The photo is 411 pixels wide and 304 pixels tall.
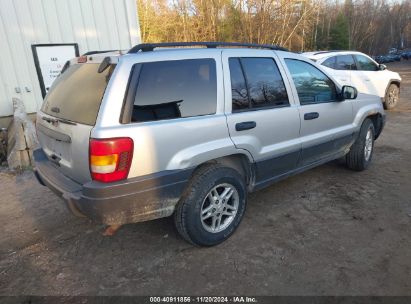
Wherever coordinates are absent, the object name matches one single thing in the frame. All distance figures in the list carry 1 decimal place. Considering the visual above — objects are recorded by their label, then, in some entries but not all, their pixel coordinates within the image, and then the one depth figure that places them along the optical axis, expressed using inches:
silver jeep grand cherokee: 91.7
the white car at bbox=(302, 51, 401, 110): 342.0
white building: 261.1
